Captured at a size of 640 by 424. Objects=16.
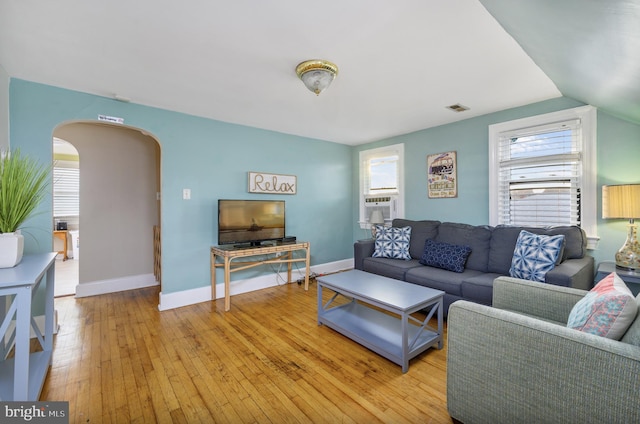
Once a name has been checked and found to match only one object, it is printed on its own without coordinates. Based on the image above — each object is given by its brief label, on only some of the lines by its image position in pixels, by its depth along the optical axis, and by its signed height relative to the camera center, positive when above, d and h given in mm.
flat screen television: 3434 -127
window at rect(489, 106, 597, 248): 2697 +442
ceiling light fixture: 2107 +1113
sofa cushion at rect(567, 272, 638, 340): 1102 -439
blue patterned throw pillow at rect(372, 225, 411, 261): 3510 -422
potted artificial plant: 1614 +60
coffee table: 2002 -1005
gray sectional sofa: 2418 -527
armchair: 982 -671
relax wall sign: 3881 +424
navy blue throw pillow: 2953 -510
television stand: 3152 -575
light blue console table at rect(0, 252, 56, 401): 1354 -696
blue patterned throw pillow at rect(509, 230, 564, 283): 2371 -414
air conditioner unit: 4469 +102
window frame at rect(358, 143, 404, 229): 4359 +609
